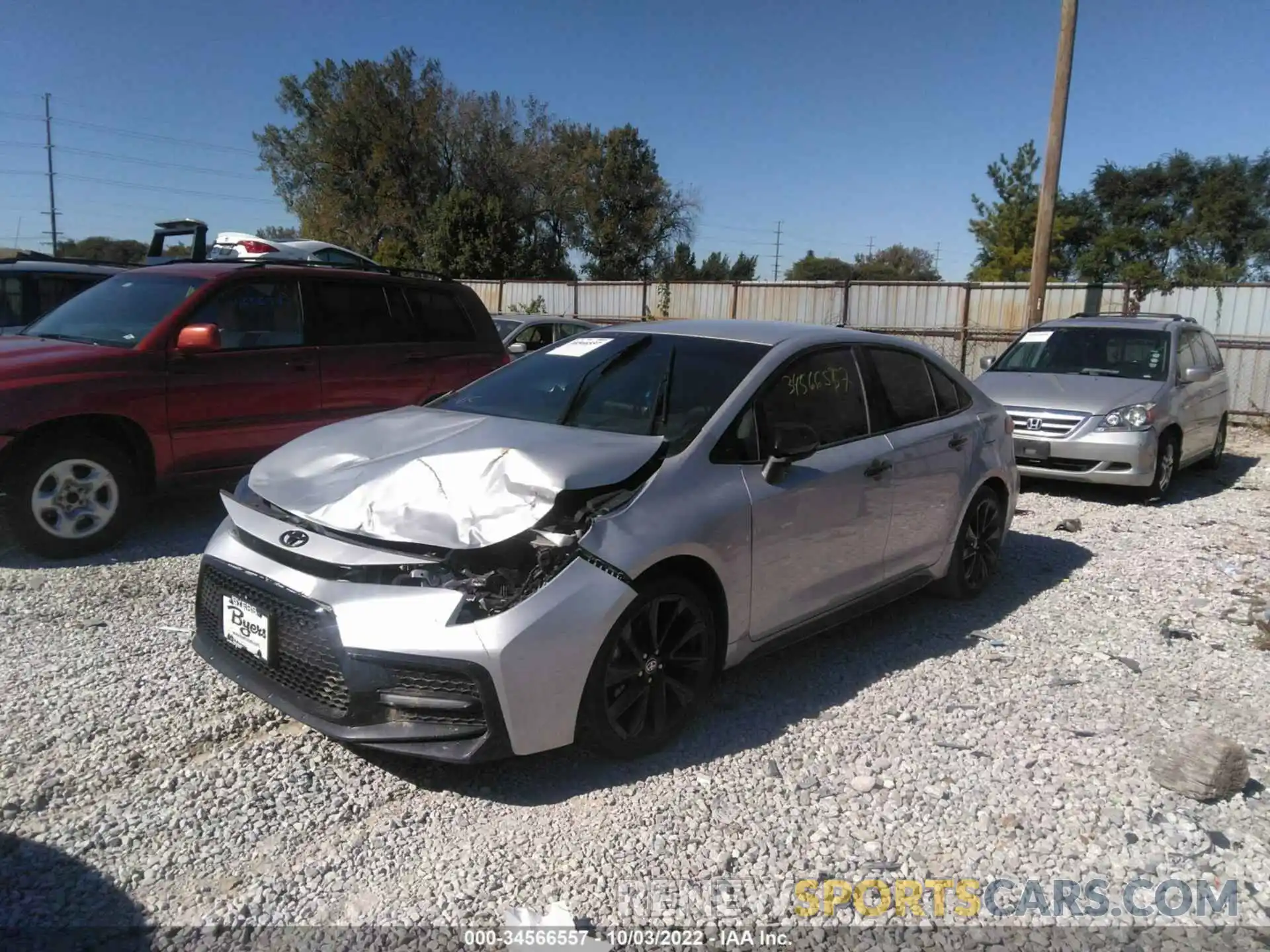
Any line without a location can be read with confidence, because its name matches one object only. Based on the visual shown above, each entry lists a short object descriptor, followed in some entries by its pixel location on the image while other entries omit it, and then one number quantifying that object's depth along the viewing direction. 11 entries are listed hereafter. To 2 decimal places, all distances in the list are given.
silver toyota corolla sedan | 2.96
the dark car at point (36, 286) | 8.48
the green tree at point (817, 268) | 63.62
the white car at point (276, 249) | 12.95
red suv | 5.34
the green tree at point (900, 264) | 63.91
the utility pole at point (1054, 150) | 12.37
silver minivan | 8.08
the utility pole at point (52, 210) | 56.12
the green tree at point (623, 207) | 43.50
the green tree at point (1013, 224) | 34.38
